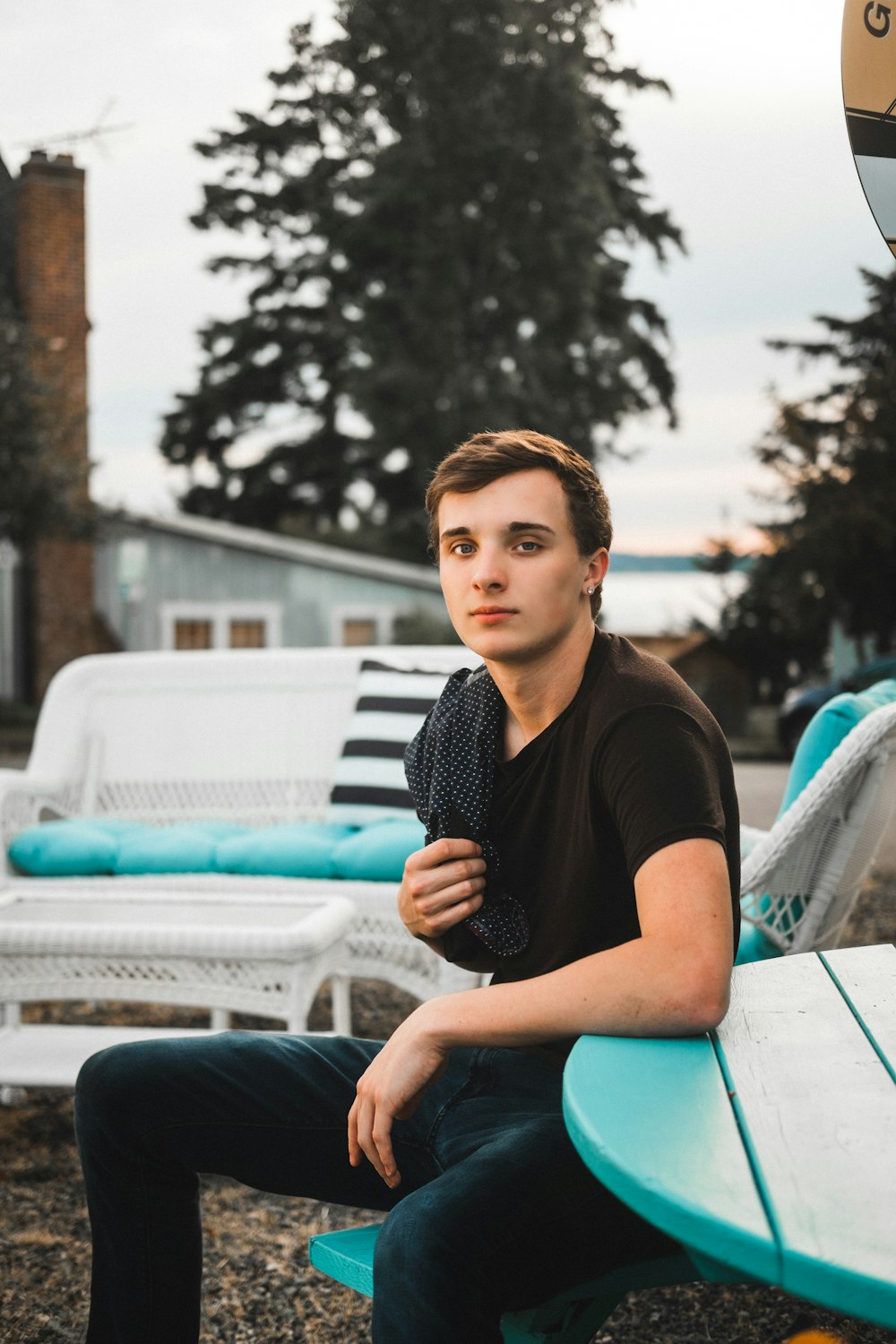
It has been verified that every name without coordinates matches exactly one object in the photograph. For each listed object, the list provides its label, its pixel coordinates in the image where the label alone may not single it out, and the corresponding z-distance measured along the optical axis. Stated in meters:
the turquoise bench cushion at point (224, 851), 3.85
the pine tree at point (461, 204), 23.66
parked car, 14.59
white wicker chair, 2.67
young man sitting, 1.46
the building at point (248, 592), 21.84
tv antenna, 10.78
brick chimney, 21.19
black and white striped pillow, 4.40
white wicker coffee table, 2.96
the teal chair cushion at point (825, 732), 2.81
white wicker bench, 4.85
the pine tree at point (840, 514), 19.09
